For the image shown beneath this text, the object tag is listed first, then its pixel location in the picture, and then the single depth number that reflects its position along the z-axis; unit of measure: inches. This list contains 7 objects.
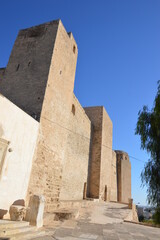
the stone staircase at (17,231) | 146.0
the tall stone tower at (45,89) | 280.4
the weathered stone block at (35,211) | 190.8
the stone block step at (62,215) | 254.8
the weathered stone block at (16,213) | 187.0
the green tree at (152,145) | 201.0
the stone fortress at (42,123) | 213.0
